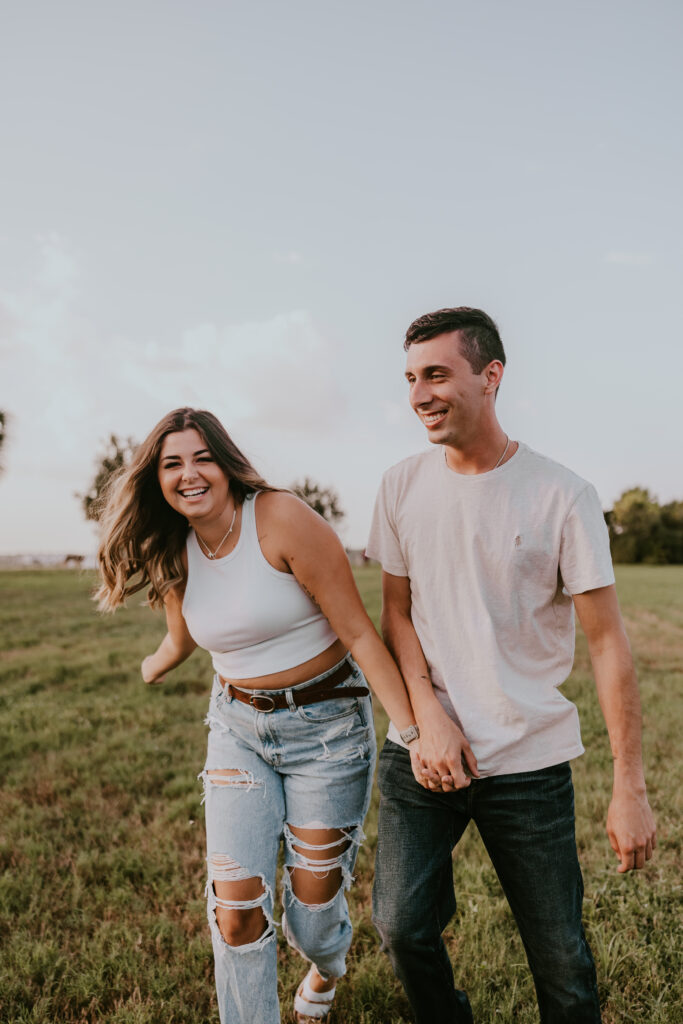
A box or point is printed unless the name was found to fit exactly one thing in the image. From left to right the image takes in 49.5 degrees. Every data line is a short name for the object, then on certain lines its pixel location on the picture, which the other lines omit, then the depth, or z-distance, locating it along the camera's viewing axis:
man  2.62
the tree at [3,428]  31.50
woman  2.96
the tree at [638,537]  75.50
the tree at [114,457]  50.14
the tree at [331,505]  78.76
